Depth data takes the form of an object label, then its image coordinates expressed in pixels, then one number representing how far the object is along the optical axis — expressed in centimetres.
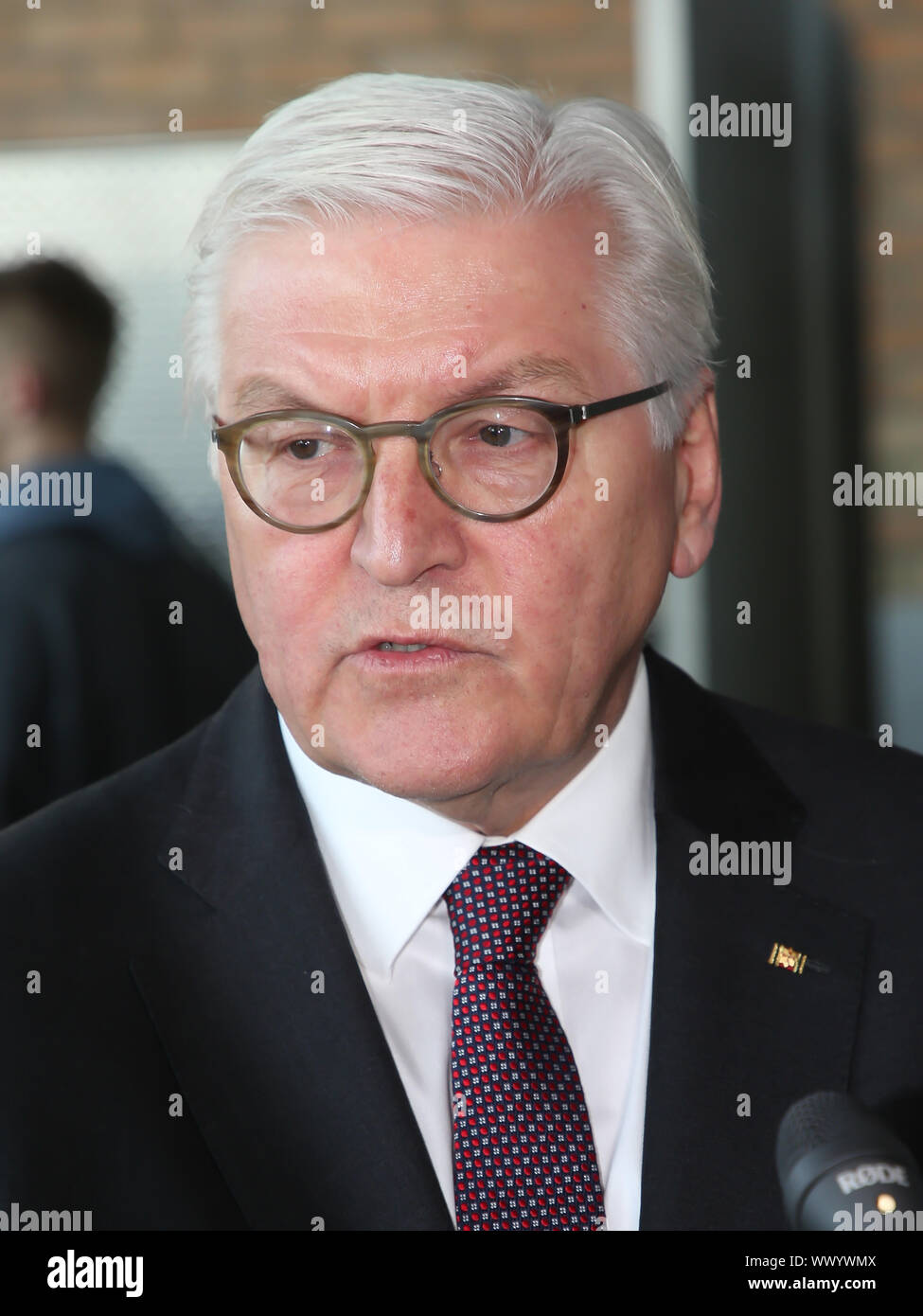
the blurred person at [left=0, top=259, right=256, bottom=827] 284
